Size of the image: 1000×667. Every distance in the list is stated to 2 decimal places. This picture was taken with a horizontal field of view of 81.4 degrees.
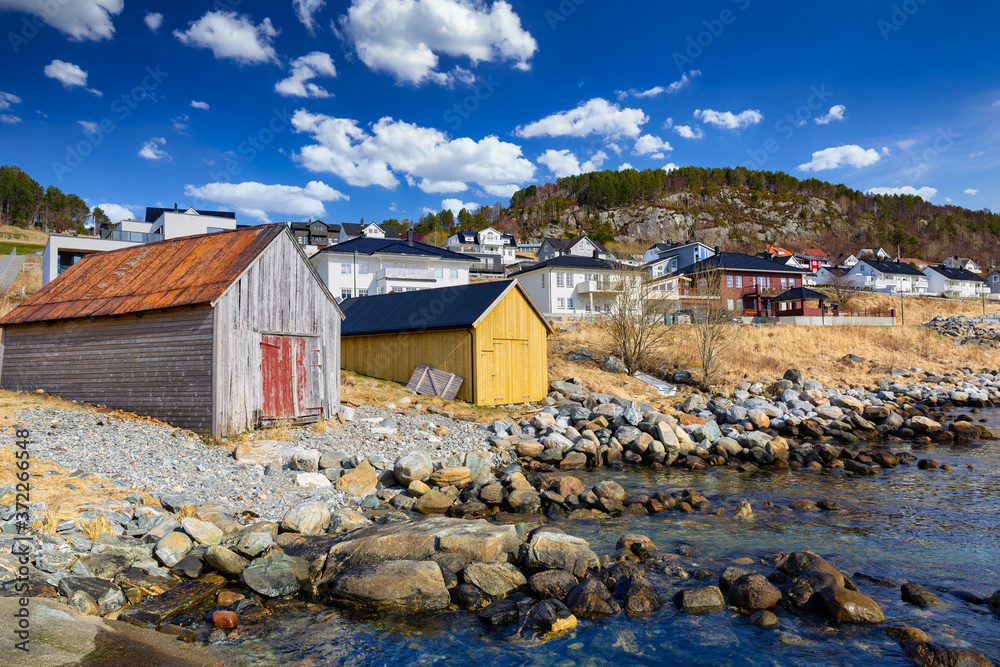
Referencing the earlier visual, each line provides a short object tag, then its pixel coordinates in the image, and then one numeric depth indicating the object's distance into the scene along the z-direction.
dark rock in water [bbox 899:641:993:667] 5.67
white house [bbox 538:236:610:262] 87.56
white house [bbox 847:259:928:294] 81.38
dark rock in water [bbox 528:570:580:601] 7.56
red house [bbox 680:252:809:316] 54.03
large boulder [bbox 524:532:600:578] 8.17
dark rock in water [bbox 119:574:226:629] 6.61
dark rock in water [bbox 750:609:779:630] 6.77
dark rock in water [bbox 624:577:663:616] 7.18
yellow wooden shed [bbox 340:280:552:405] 21.50
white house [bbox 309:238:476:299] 47.31
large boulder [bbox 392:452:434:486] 13.08
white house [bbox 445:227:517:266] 93.94
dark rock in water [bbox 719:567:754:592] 7.77
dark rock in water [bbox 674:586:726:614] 7.23
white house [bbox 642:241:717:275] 64.62
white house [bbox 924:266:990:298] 83.44
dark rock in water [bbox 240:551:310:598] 7.62
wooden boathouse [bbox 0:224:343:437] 14.09
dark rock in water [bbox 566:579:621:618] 7.14
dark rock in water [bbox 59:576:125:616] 6.61
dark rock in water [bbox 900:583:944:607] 7.21
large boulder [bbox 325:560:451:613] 7.43
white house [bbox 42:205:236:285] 42.69
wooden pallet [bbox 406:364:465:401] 21.55
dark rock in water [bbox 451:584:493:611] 7.44
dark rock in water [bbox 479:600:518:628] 7.00
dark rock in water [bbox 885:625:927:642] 6.27
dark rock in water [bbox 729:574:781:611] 7.17
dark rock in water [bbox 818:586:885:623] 6.79
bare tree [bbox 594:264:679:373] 29.09
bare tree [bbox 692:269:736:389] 28.00
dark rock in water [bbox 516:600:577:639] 6.71
